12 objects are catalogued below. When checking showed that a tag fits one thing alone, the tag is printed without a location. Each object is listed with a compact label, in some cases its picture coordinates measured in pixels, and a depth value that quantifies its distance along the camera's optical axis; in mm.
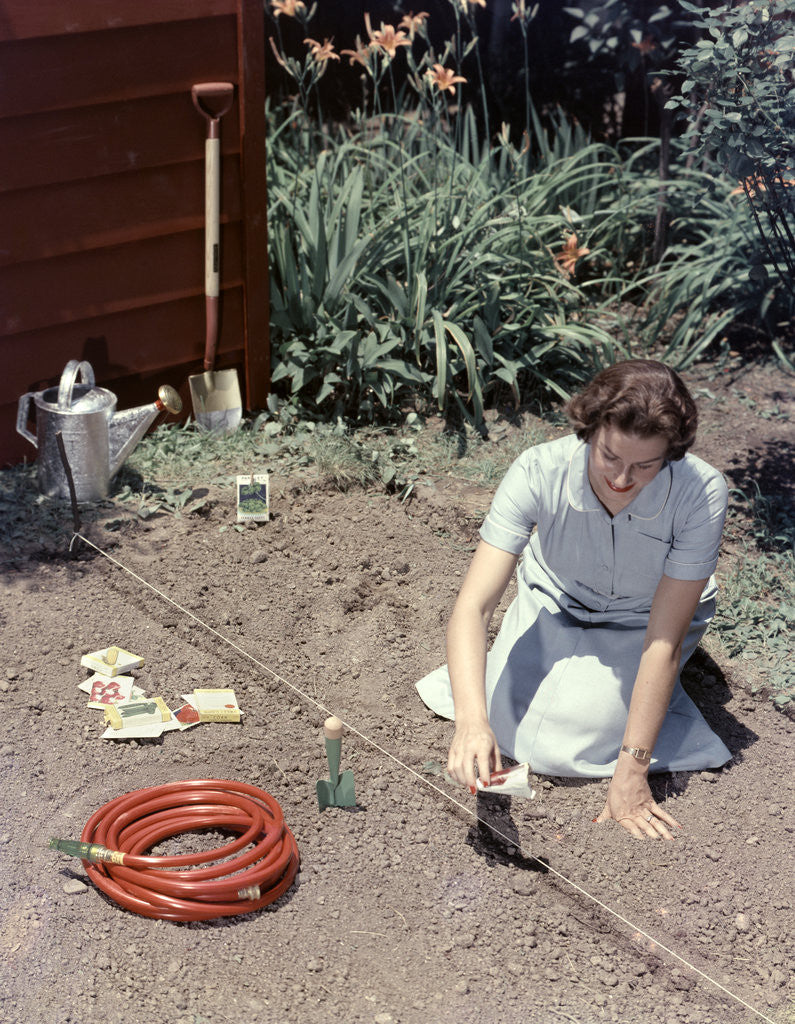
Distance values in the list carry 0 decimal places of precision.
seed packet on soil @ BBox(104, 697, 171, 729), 3268
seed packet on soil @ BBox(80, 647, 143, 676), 3504
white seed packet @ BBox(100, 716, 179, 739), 3232
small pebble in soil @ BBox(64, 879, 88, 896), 2717
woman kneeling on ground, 2695
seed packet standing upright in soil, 4316
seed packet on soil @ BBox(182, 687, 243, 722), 3346
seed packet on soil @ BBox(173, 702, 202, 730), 3316
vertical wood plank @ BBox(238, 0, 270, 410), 4488
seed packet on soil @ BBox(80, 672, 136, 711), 3389
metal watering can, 4188
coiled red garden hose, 2617
